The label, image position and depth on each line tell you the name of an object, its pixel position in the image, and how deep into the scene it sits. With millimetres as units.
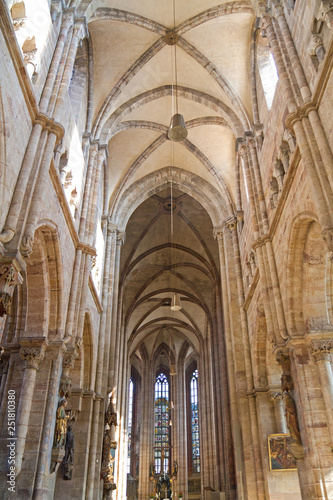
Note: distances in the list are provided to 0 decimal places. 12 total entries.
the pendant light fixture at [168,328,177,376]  32412
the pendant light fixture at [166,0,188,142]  12516
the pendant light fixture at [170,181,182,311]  19906
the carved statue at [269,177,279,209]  12303
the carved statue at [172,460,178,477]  33562
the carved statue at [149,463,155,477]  34469
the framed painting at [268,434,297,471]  13125
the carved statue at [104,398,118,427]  16203
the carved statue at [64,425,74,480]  11492
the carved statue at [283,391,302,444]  9820
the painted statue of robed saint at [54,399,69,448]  10094
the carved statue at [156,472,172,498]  31289
